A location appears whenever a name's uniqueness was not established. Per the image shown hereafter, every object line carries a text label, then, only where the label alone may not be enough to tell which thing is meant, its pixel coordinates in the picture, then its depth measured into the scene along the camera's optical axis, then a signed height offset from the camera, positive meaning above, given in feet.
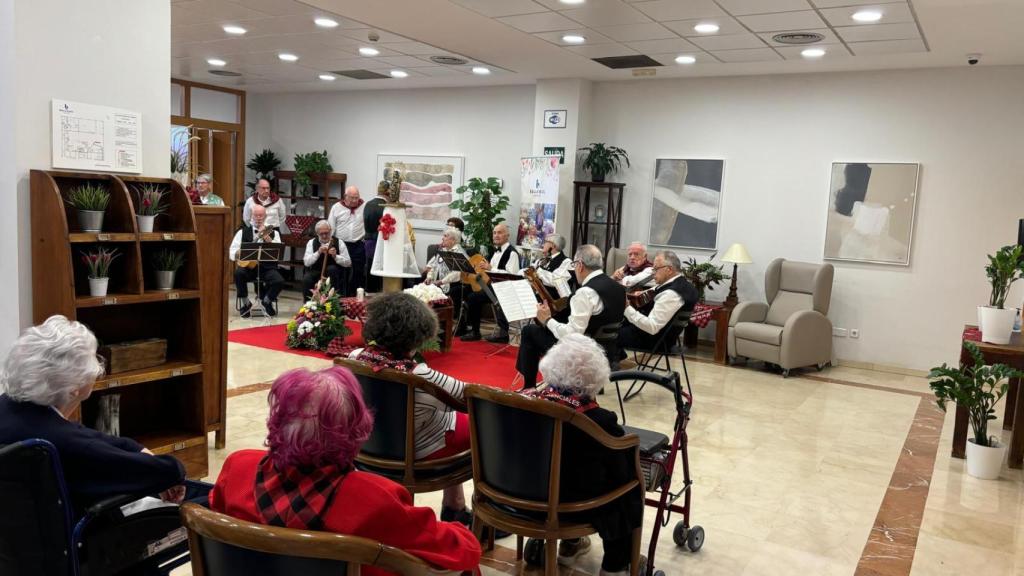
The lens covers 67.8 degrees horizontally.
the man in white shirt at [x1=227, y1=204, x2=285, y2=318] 30.48 -3.04
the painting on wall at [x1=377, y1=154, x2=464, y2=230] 35.96 +1.07
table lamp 27.17 -1.16
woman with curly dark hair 9.64 -1.87
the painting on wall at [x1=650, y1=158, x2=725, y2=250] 29.35 +0.74
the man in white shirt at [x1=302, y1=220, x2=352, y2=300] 30.73 -2.30
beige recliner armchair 24.54 -3.13
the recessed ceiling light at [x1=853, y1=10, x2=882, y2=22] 18.77 +5.36
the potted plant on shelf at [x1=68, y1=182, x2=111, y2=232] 11.26 -0.23
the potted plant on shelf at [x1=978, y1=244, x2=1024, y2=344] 16.11 -1.46
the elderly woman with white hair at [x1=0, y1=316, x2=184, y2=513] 6.81 -2.07
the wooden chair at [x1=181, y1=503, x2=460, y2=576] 4.78 -2.25
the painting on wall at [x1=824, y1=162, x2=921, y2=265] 26.02 +0.71
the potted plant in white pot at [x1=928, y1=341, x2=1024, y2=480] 15.08 -3.24
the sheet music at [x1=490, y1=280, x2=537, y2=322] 19.75 -2.26
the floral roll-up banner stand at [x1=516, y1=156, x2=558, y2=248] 31.04 +0.59
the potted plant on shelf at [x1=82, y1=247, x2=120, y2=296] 11.30 -1.18
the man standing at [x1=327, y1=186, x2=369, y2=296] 33.09 -1.04
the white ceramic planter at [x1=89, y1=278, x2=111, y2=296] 11.33 -1.43
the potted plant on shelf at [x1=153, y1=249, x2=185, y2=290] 12.34 -1.18
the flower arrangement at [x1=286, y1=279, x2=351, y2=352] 24.09 -3.86
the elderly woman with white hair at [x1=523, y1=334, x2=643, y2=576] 8.57 -2.58
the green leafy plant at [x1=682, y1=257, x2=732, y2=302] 27.78 -1.88
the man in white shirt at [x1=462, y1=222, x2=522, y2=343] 27.73 -2.07
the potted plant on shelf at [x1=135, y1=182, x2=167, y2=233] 11.98 -0.22
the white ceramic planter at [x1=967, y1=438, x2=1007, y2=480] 15.21 -4.42
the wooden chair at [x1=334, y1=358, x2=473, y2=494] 9.39 -2.91
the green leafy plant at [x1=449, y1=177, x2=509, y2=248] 31.76 +0.09
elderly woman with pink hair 5.32 -2.00
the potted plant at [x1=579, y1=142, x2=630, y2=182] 30.35 +2.29
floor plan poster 11.46 +0.80
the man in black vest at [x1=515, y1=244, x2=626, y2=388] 17.69 -2.16
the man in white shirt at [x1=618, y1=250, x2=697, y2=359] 19.44 -2.29
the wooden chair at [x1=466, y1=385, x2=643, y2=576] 8.21 -2.75
